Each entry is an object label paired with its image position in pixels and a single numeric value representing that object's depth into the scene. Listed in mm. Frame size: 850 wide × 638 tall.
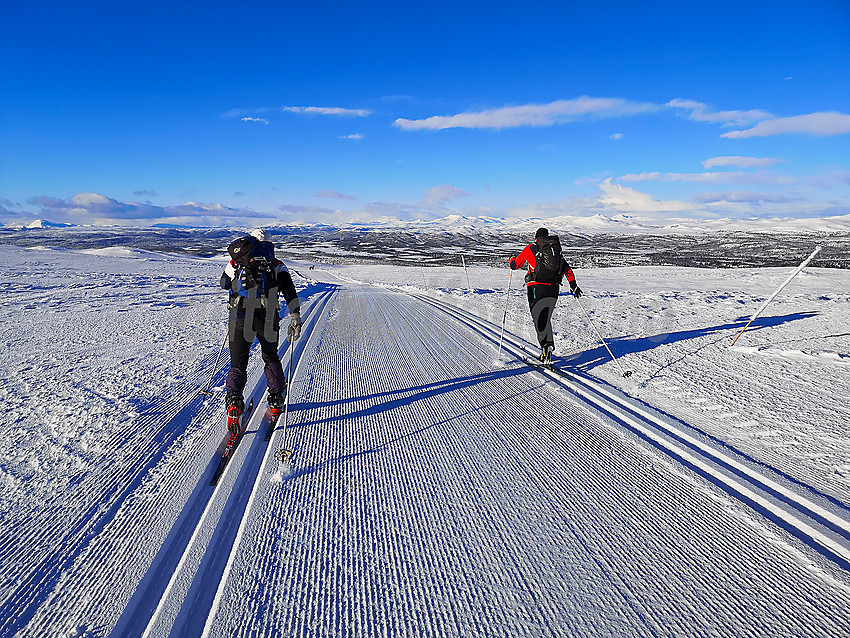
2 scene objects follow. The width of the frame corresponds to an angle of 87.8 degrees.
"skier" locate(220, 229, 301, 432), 4453
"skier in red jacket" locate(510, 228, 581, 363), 6629
